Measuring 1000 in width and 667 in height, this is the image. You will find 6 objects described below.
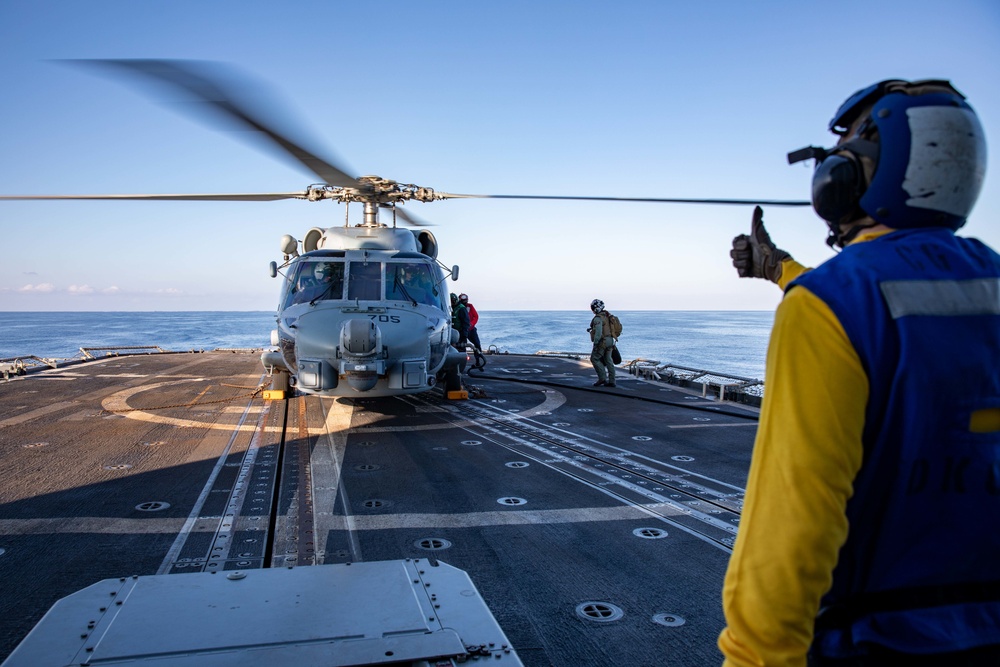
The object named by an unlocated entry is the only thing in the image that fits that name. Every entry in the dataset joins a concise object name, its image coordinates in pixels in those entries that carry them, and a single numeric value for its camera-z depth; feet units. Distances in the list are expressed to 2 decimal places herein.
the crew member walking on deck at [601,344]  44.47
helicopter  28.45
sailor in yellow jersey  4.28
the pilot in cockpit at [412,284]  33.01
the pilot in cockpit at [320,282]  32.09
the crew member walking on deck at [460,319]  46.11
